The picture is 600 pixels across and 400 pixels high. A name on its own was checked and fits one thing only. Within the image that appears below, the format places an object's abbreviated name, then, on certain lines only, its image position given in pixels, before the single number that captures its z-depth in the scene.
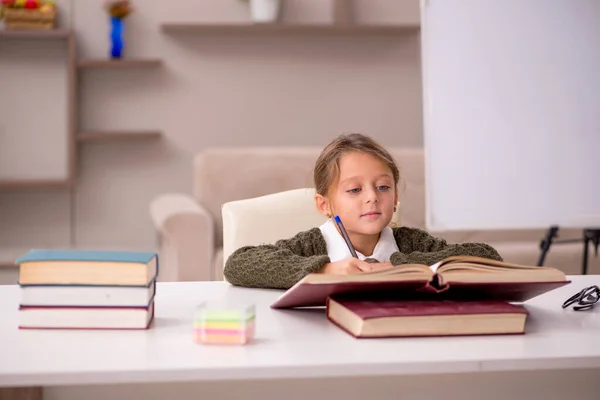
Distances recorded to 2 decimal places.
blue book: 2.11
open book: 2.11
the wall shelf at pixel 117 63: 7.40
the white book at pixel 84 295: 2.12
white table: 1.90
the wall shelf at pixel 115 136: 7.43
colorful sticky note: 2.03
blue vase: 7.40
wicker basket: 7.32
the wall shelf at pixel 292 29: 7.54
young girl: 2.60
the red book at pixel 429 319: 2.08
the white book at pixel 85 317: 2.13
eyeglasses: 2.38
